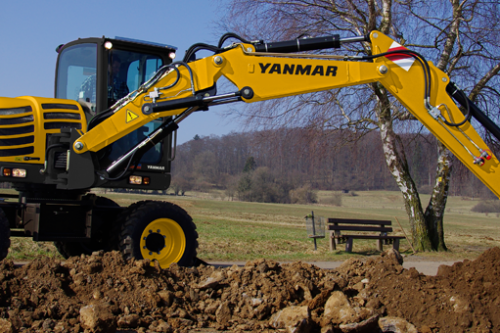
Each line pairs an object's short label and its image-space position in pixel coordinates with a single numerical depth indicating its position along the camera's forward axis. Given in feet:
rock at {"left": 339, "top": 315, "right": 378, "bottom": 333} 18.02
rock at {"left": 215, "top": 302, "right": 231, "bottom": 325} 18.49
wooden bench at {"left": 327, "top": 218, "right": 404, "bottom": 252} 48.45
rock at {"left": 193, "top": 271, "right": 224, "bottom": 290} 20.04
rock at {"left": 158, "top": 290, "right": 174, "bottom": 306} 18.49
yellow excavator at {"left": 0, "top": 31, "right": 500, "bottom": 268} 21.25
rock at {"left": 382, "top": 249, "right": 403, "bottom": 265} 23.93
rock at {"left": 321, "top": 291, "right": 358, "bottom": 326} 18.38
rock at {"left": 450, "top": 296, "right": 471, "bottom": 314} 19.61
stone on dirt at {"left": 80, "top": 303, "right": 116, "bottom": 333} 15.16
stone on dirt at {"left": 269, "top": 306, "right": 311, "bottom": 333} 17.22
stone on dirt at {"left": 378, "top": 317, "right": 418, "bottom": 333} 18.67
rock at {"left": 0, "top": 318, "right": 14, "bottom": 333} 14.11
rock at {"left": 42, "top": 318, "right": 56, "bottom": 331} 15.23
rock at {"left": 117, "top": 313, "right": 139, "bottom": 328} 16.62
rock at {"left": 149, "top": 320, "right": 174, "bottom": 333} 16.81
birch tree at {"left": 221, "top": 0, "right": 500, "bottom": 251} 48.32
